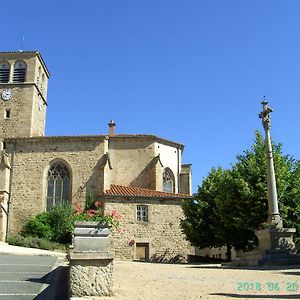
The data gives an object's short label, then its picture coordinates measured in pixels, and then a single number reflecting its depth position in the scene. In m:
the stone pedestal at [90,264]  5.61
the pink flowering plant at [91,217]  10.95
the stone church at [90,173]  27.81
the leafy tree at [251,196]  17.45
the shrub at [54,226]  28.33
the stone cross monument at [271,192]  14.48
